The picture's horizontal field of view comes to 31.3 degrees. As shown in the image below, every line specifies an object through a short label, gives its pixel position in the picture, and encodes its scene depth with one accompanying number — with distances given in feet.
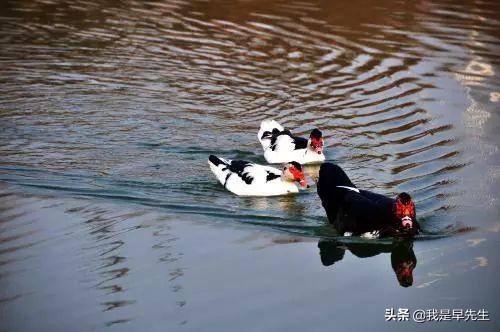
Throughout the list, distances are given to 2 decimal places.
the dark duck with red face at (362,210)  31.04
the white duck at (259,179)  39.09
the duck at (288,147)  42.39
